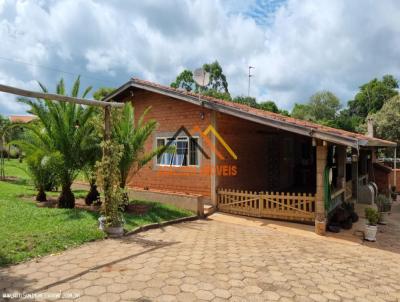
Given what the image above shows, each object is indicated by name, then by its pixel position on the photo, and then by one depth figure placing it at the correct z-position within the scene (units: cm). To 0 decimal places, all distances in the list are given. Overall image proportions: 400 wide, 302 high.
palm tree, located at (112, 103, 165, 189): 903
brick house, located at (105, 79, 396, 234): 910
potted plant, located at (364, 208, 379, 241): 854
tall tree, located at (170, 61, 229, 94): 4312
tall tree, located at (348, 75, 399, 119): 5453
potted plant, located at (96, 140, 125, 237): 717
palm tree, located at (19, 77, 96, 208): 869
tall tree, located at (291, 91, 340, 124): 5819
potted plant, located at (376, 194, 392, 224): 1234
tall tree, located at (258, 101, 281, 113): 4522
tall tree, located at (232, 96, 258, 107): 4563
